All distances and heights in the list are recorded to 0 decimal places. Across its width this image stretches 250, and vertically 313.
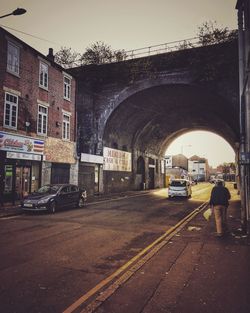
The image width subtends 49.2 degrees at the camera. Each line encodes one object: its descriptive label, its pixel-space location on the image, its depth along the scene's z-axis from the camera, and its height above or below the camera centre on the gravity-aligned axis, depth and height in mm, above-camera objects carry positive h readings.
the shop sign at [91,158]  25508 +1652
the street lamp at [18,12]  11470 +6890
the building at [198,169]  106062 +2860
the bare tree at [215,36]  23250 +12192
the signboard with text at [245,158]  9622 +671
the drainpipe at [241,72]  11161 +4368
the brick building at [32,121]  17797 +4013
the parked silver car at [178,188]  24703 -1100
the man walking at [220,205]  9250 -969
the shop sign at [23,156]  17719 +1276
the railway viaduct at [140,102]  23766 +7782
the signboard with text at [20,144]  17250 +2102
